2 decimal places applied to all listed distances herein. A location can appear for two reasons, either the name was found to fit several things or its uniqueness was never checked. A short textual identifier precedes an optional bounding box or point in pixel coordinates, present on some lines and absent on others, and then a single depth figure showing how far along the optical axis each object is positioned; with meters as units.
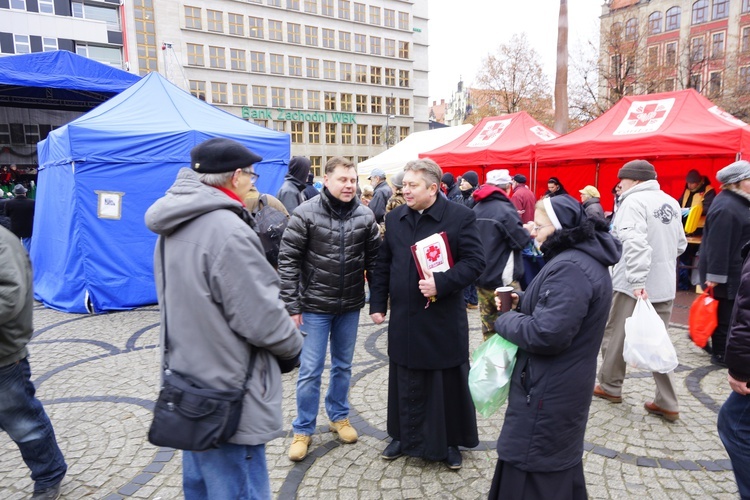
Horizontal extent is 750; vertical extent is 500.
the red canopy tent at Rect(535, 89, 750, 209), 8.12
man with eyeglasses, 1.84
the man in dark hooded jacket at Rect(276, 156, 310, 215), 6.13
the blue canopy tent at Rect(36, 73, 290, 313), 7.58
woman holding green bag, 2.14
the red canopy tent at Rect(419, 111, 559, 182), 11.70
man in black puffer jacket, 3.35
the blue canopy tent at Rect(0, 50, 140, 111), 14.02
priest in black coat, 3.11
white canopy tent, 17.72
